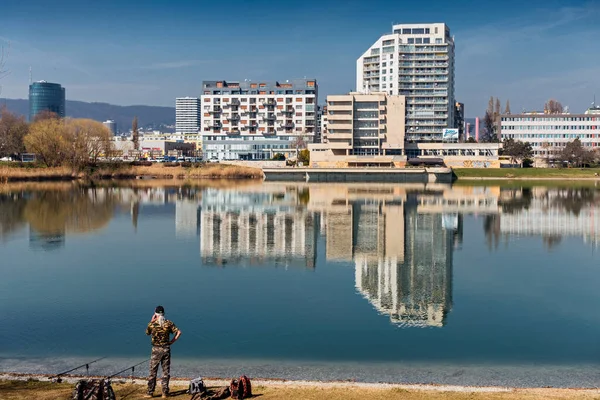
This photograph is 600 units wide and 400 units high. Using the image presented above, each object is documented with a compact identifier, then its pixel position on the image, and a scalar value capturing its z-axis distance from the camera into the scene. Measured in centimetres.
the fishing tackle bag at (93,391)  1247
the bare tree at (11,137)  13462
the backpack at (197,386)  1325
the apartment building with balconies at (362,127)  14000
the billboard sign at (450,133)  15538
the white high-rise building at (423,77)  16788
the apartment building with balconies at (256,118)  16250
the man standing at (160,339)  1385
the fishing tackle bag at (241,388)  1308
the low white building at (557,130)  16538
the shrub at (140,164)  13082
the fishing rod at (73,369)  1470
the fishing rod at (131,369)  1494
